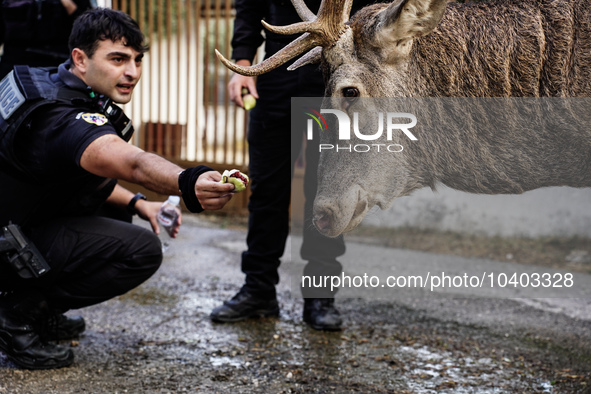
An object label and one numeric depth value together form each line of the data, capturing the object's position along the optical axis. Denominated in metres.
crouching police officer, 2.97
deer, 2.55
